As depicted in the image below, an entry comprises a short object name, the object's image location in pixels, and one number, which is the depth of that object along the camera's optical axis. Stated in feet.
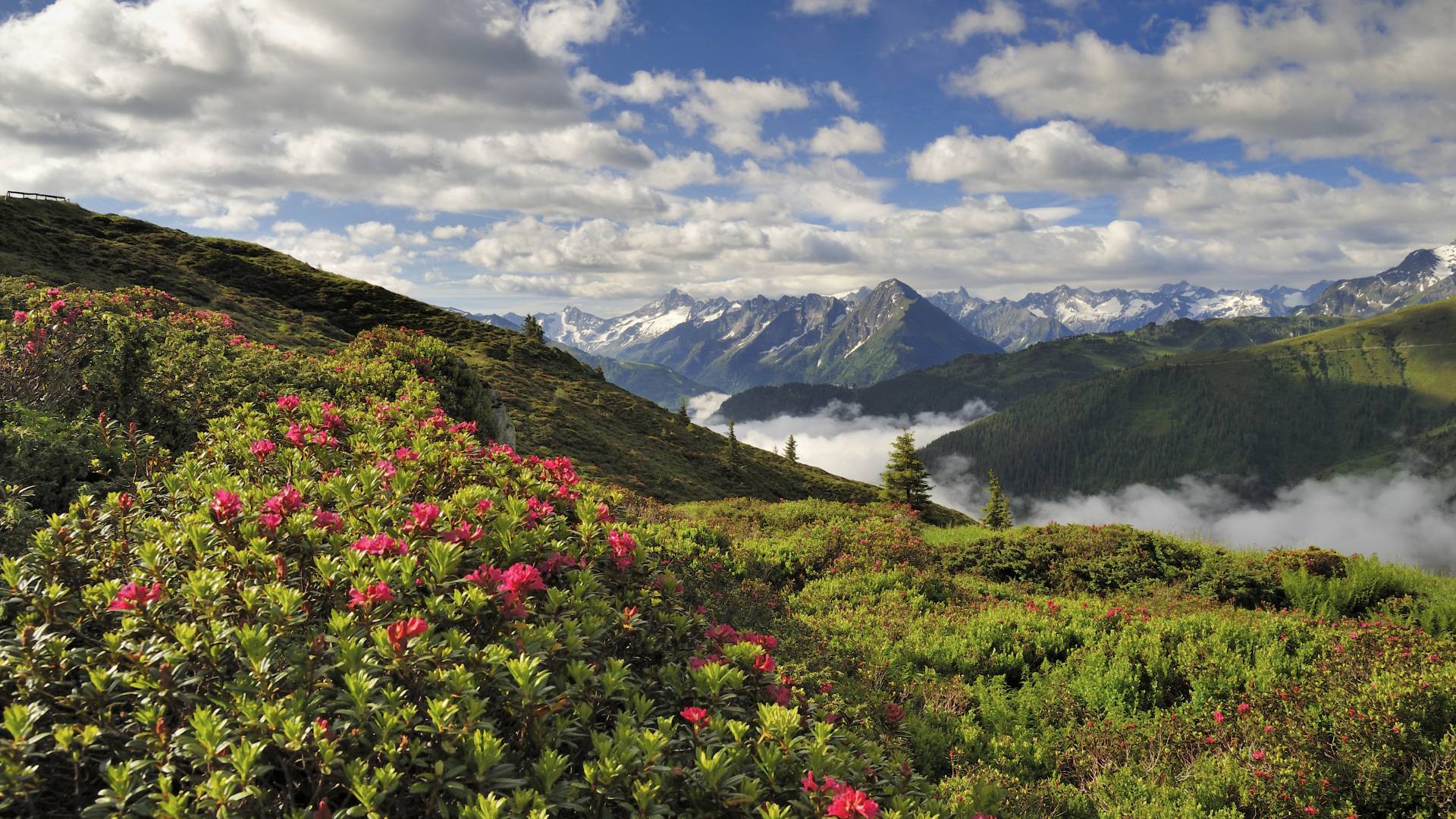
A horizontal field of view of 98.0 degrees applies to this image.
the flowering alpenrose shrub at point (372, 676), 10.67
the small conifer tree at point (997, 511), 200.33
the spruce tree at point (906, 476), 194.80
